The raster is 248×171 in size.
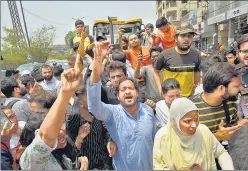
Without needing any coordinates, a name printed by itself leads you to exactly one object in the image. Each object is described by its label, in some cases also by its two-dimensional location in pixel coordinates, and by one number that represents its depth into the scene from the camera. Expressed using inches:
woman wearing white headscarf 44.4
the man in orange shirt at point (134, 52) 110.5
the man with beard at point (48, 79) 107.5
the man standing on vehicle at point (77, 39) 101.5
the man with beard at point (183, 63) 82.4
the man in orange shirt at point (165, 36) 116.6
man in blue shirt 52.5
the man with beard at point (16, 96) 73.9
